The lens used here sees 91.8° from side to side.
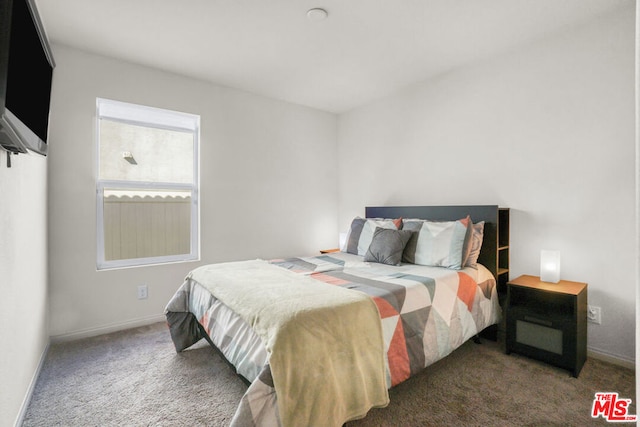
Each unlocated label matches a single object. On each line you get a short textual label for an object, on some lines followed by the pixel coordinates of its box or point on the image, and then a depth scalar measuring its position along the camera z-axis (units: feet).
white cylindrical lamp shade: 7.82
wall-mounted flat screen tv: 3.09
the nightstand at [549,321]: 6.89
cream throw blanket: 4.24
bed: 4.33
